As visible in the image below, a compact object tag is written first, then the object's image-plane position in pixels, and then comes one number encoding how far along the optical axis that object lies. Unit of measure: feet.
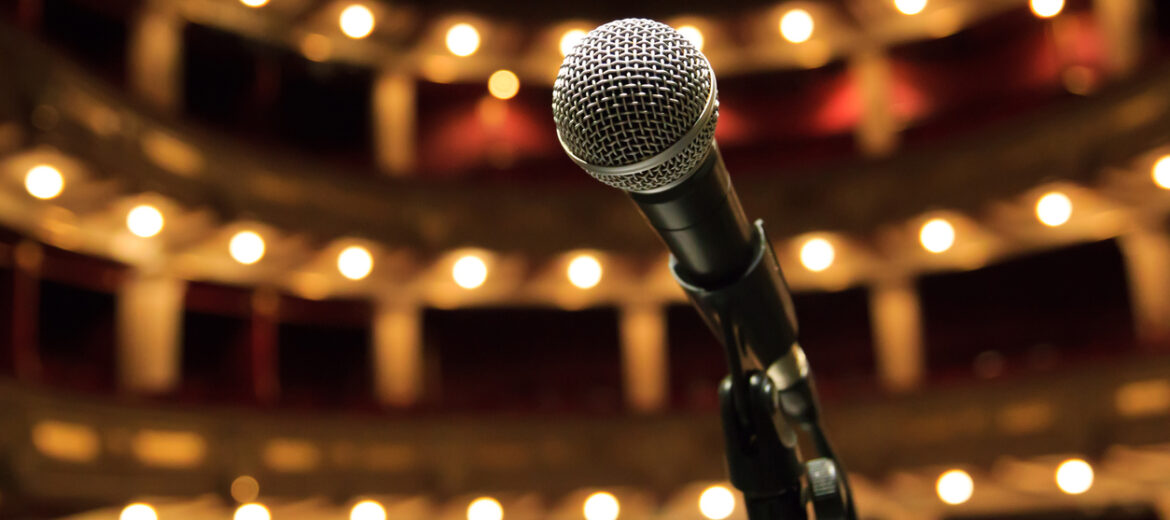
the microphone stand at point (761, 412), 5.27
